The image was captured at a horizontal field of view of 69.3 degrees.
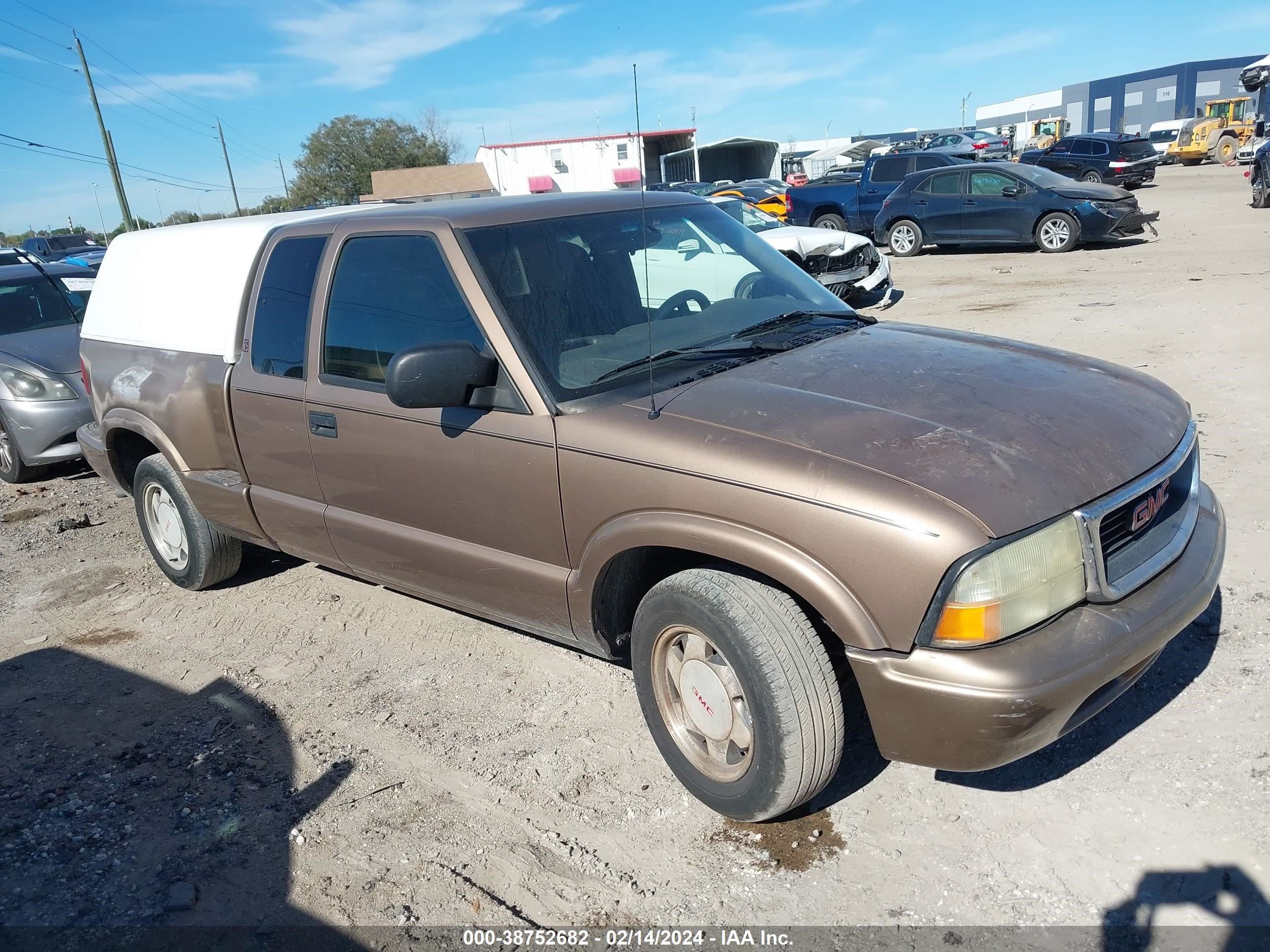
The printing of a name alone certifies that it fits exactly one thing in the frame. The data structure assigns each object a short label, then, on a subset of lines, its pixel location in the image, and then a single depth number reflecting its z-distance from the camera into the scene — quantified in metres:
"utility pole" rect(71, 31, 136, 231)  30.89
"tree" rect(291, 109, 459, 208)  80.06
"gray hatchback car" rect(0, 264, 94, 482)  7.44
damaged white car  10.59
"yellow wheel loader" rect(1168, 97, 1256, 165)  37.97
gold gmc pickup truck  2.36
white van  48.79
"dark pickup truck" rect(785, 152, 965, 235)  19.94
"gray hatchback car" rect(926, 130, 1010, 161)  34.30
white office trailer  45.25
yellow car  21.36
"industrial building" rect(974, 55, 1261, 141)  74.88
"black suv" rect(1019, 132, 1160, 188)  25.23
